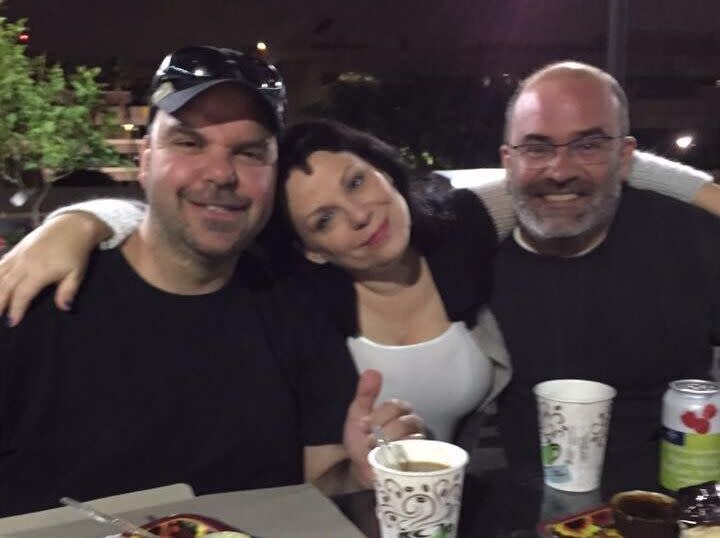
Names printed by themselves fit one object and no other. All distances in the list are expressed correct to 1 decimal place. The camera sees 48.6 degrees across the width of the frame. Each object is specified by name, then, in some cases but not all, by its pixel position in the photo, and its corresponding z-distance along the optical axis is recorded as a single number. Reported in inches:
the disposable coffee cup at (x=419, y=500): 36.4
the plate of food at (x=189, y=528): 37.5
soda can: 44.4
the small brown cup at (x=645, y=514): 37.7
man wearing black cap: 50.8
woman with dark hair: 57.6
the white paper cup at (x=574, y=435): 44.9
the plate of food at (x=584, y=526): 39.9
